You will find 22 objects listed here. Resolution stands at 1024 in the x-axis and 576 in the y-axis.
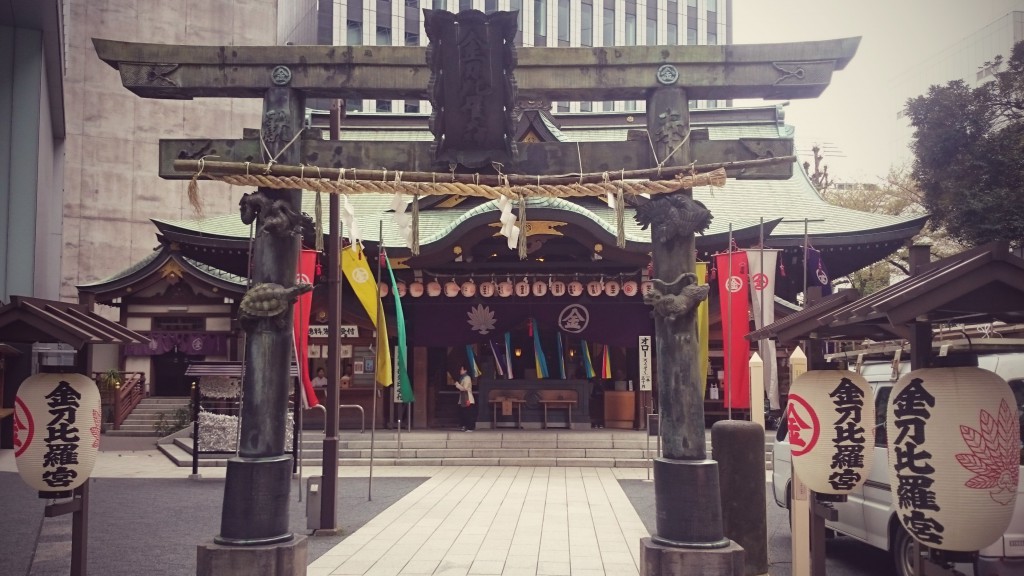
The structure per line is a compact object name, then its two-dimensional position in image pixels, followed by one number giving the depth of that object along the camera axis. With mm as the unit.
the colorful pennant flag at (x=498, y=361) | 22875
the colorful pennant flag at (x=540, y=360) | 22572
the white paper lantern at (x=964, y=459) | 5062
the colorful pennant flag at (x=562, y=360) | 22875
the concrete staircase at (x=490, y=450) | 19641
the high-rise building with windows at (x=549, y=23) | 48500
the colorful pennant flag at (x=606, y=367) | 23000
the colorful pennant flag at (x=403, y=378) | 13788
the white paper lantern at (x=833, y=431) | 6898
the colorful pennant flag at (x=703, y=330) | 11469
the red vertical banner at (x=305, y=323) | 12328
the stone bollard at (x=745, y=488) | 8391
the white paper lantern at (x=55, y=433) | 6918
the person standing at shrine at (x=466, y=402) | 22234
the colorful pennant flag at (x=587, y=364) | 22906
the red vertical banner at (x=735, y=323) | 12383
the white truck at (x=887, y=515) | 6609
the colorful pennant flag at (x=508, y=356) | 22688
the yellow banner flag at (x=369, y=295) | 12766
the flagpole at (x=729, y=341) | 12114
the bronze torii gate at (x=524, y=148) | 7227
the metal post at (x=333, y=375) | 10961
